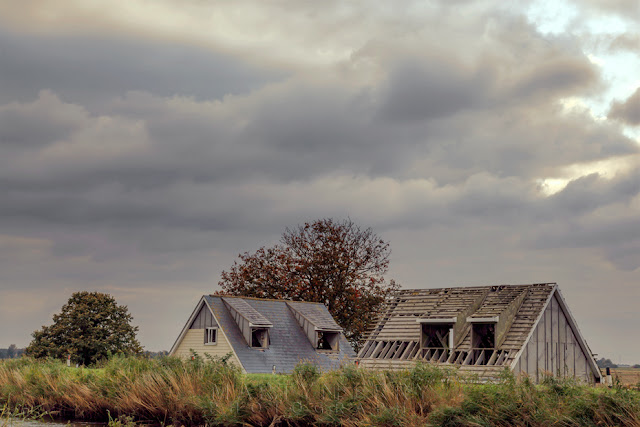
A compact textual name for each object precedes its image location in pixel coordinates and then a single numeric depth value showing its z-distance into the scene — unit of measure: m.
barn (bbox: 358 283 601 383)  35.75
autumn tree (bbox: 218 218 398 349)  66.25
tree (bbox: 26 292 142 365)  58.94
